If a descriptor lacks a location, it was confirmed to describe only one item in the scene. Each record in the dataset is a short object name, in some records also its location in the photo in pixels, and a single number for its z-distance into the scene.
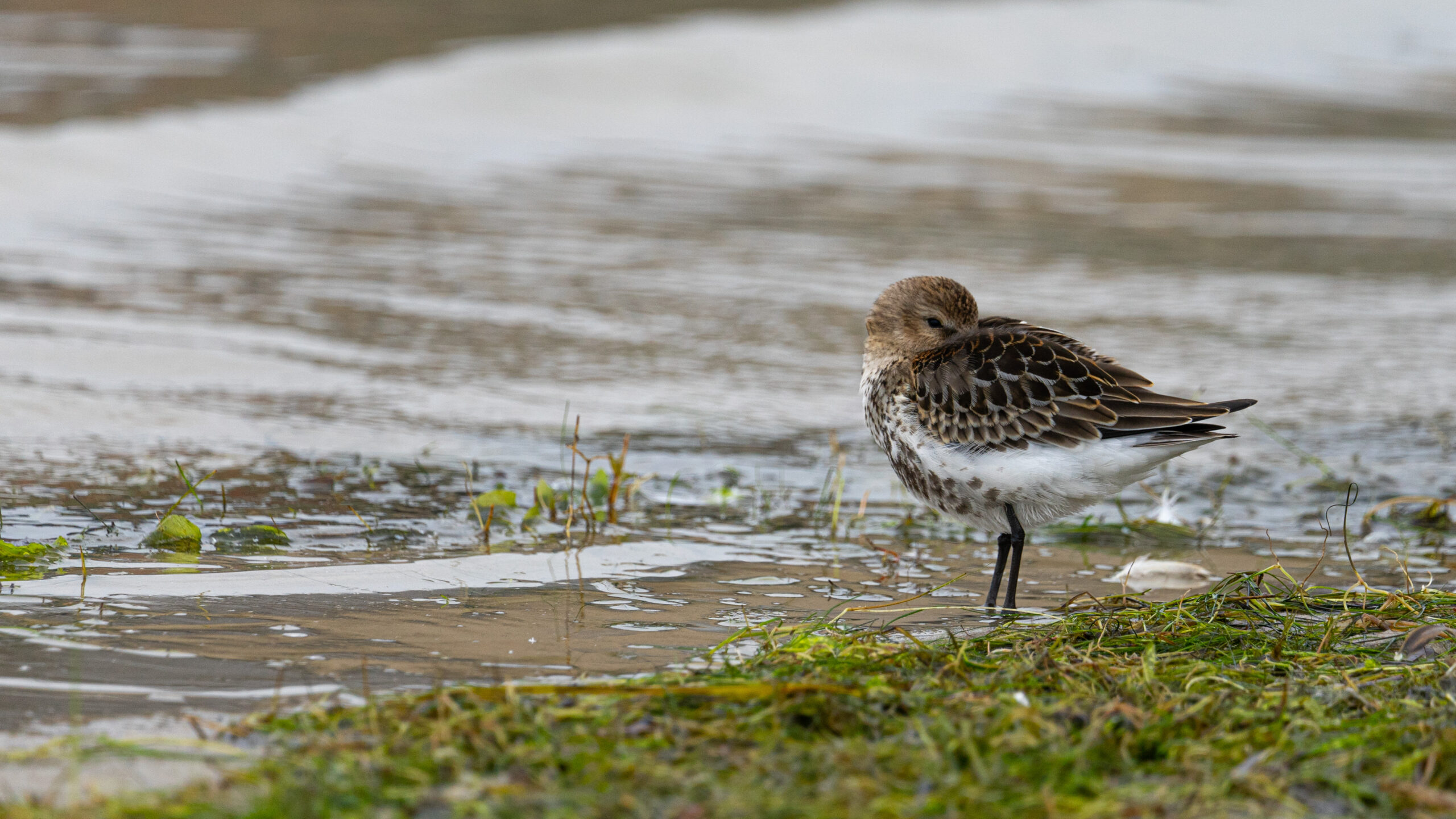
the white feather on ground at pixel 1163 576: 10.27
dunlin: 9.03
